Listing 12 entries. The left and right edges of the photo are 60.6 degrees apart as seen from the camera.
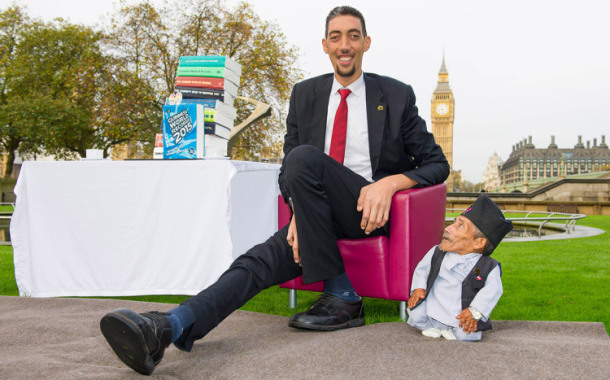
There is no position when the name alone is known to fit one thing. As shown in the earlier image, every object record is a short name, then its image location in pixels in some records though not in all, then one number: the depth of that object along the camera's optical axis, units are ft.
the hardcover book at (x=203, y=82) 11.62
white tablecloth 10.25
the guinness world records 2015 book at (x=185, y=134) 10.69
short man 7.21
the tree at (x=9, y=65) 74.43
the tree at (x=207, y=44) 57.00
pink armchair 8.18
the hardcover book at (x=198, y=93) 11.58
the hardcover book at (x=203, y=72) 11.65
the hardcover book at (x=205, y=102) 11.12
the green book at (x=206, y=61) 11.67
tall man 6.28
